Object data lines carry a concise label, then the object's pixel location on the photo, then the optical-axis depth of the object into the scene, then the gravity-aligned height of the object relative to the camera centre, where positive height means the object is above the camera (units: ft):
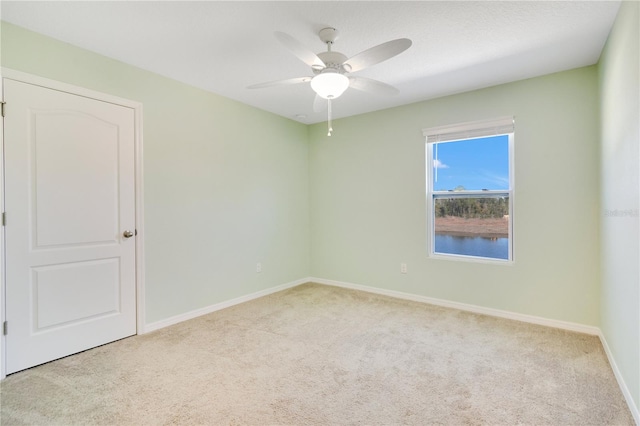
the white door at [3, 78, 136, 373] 7.55 -0.30
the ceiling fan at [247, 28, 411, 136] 6.20 +3.18
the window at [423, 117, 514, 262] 11.19 +0.76
